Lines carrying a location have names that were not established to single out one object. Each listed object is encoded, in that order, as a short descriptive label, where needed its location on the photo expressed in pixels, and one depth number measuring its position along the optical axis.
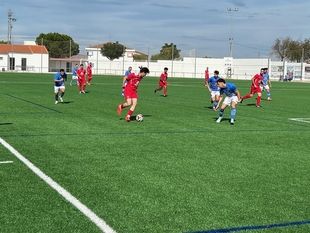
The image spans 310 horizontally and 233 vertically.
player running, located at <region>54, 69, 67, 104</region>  19.75
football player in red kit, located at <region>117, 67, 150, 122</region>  14.45
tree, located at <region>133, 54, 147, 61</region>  130.91
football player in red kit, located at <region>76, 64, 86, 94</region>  28.40
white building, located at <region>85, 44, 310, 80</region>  81.88
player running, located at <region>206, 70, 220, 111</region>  19.55
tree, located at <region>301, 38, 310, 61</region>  109.15
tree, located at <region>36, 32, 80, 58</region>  94.04
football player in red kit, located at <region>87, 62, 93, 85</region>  37.48
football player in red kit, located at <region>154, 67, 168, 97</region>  28.24
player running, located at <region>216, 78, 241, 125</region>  14.41
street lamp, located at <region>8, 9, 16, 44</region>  94.62
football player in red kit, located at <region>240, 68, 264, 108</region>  22.24
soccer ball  14.59
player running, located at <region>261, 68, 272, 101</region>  26.12
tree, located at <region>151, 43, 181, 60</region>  119.25
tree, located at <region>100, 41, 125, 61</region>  113.25
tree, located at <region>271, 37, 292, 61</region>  113.25
